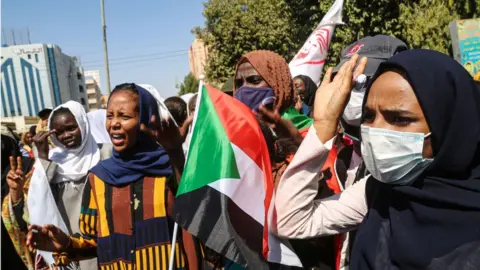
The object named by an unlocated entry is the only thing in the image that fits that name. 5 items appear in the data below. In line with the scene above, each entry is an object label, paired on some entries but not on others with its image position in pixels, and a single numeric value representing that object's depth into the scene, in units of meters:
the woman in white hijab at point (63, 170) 2.41
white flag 4.92
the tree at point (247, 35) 14.34
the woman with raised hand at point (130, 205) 2.15
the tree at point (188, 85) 48.62
